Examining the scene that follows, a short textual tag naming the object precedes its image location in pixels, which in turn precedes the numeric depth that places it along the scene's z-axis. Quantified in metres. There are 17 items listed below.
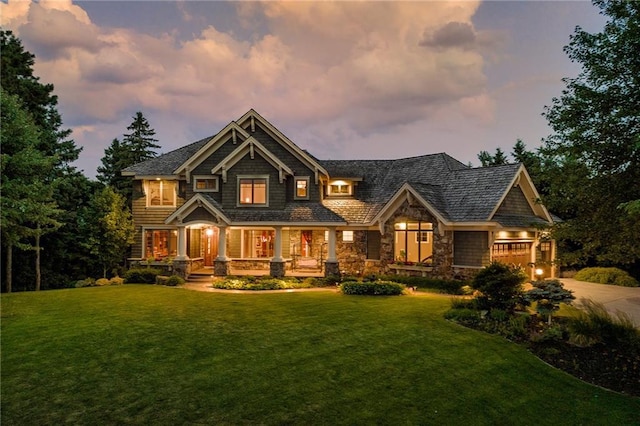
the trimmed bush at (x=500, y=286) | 13.11
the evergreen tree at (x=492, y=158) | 37.25
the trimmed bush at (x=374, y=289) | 17.80
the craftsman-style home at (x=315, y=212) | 20.48
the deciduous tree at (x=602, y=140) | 9.11
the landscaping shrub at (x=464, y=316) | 12.45
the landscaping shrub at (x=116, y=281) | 21.91
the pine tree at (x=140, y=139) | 37.50
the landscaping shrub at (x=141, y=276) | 21.80
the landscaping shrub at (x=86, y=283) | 22.16
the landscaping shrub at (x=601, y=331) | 9.92
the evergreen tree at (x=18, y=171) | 13.95
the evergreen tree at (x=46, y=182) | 25.27
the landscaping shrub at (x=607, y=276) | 20.50
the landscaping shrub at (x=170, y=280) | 20.69
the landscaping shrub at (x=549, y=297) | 11.76
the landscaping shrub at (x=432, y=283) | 18.75
